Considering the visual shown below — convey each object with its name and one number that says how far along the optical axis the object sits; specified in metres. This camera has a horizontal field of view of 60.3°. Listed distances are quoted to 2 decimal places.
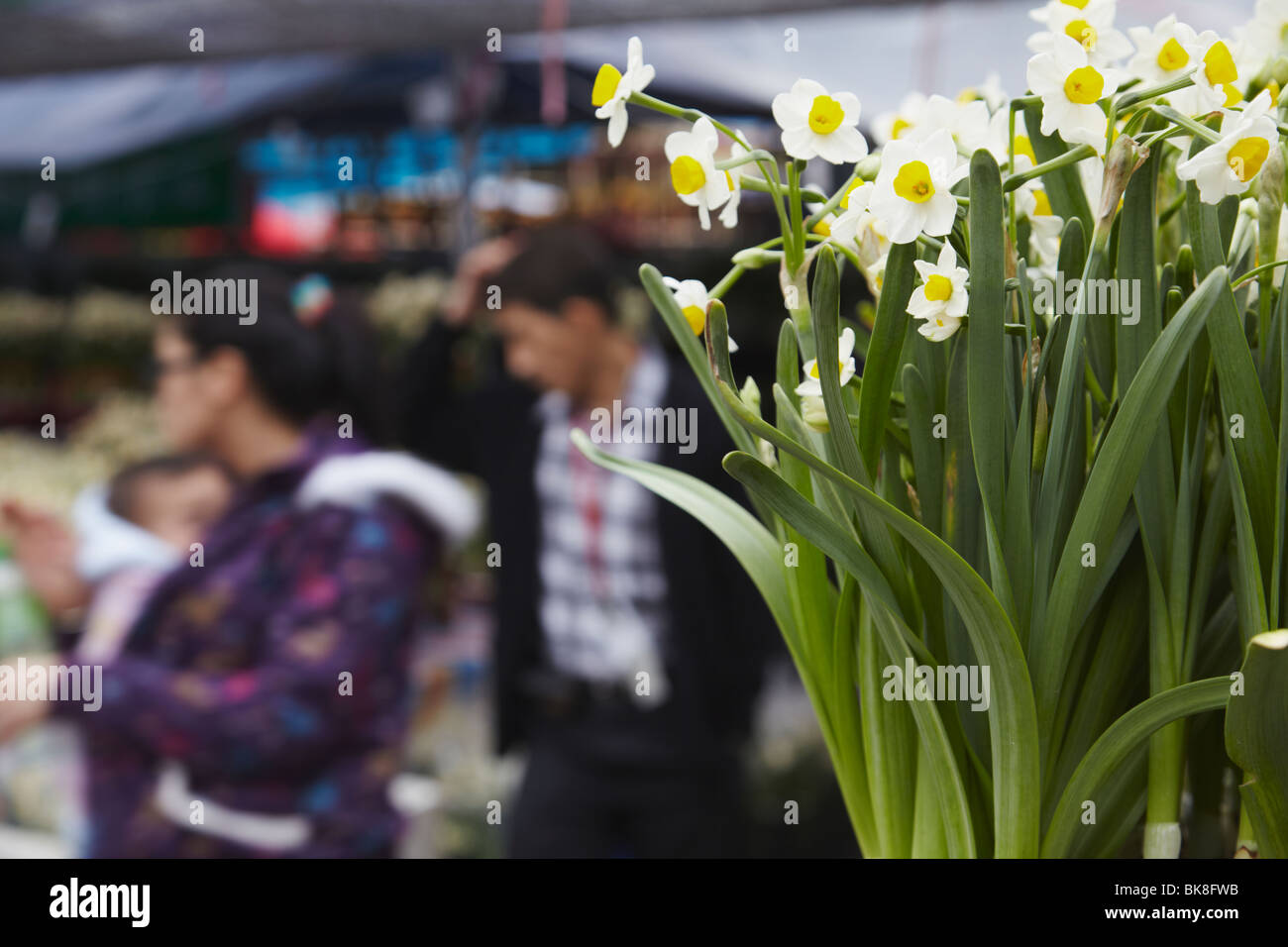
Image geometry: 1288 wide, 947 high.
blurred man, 1.94
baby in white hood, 1.66
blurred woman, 1.57
